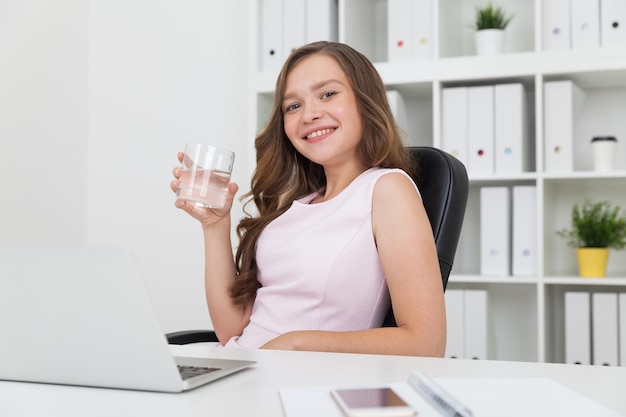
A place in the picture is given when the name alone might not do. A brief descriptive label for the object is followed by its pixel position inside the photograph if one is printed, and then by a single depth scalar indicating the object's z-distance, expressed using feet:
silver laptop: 2.29
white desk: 2.18
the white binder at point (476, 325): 8.07
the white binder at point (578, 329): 7.89
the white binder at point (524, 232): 8.00
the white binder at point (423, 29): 8.41
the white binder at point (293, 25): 8.77
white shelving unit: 7.93
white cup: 8.09
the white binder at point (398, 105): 8.51
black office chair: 4.73
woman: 4.25
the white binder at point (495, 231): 8.16
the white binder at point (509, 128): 8.11
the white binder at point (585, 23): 7.87
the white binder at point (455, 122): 8.31
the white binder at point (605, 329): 7.77
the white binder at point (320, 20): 8.64
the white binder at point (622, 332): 7.74
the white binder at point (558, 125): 8.00
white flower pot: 8.32
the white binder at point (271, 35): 8.86
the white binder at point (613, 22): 7.73
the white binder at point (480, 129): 8.21
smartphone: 1.88
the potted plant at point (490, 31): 8.33
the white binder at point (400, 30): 8.50
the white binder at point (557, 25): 8.00
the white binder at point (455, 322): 8.13
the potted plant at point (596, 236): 8.02
